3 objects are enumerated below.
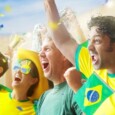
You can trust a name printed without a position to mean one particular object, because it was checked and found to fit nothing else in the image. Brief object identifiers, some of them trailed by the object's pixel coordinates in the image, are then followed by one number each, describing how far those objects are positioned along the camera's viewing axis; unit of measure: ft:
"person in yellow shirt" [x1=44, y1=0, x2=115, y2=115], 8.27
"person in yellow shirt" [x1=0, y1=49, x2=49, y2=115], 9.98
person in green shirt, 9.04
